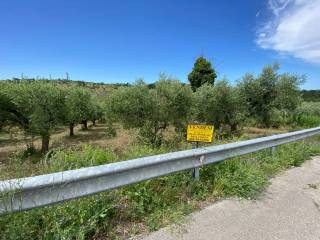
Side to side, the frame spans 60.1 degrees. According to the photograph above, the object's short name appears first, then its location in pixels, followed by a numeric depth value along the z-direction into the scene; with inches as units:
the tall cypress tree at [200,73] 1553.9
